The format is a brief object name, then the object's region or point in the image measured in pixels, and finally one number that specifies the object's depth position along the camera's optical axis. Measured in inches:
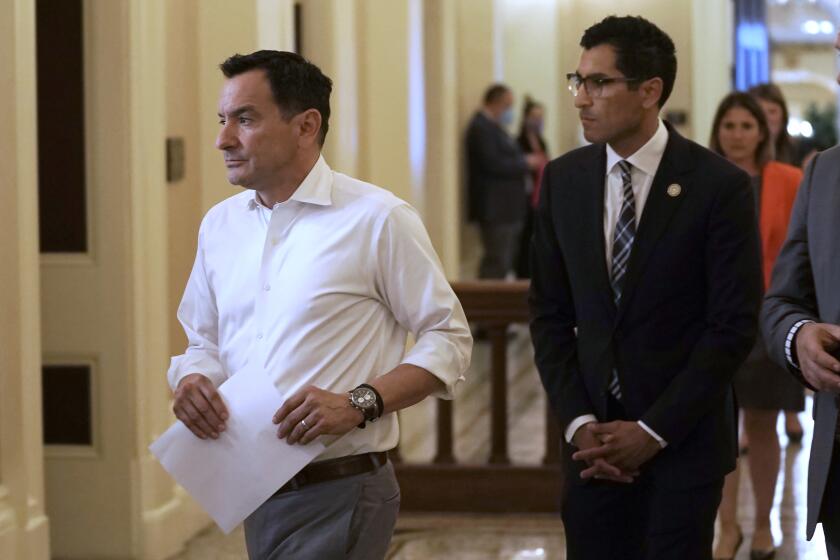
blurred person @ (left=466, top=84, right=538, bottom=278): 499.5
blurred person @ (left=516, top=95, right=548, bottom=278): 552.4
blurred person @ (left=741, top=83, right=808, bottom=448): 246.0
